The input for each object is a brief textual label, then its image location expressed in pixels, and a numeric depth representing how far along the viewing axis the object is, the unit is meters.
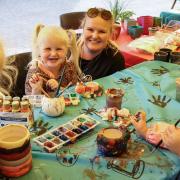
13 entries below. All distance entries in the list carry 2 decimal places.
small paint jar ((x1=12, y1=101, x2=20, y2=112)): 1.00
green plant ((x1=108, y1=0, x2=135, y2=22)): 2.50
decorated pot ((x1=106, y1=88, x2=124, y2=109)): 1.20
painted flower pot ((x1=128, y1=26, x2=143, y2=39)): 2.30
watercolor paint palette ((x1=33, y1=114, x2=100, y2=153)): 0.98
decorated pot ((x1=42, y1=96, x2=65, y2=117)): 1.15
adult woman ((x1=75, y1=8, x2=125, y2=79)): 1.77
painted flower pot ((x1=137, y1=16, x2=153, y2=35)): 2.45
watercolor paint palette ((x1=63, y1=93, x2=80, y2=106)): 1.26
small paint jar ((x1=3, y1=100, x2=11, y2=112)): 1.01
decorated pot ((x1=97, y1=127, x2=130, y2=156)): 0.92
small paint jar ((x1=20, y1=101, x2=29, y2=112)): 1.01
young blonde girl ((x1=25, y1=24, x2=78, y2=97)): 1.52
